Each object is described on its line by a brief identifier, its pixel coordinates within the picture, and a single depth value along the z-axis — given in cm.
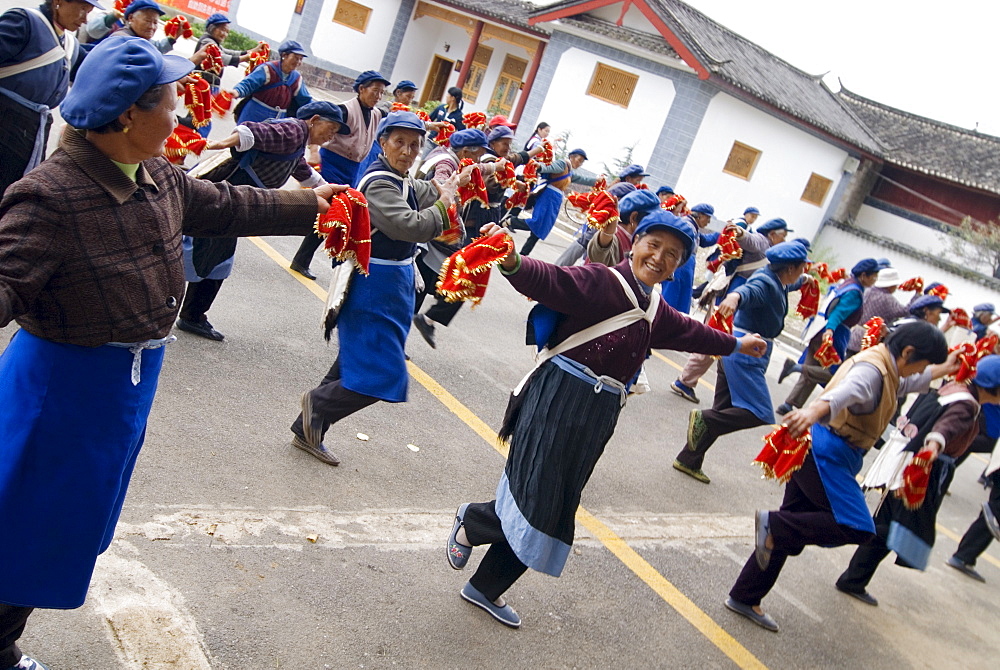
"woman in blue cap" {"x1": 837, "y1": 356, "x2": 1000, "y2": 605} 507
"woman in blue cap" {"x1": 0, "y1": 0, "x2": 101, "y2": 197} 452
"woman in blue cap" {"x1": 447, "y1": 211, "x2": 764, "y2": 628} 347
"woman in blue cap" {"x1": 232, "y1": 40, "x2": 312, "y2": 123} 789
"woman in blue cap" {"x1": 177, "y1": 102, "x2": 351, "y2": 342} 530
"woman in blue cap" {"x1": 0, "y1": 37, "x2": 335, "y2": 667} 210
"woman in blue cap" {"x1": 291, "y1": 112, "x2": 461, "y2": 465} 436
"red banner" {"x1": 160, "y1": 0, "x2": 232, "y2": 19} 2789
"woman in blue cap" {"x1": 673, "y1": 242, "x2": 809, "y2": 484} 614
